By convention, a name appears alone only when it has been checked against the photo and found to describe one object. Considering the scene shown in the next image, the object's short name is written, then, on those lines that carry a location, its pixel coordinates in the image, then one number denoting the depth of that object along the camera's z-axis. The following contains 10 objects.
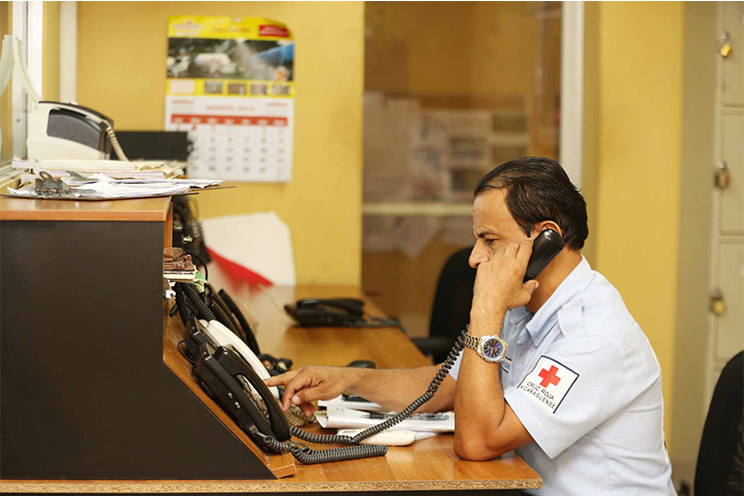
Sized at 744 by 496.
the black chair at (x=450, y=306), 4.33
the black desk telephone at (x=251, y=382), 2.89
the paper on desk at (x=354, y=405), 3.28
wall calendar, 4.73
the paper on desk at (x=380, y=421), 3.14
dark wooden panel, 2.80
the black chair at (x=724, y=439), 3.07
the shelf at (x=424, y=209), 6.88
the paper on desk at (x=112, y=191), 2.96
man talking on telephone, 2.97
